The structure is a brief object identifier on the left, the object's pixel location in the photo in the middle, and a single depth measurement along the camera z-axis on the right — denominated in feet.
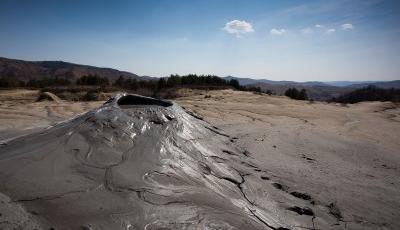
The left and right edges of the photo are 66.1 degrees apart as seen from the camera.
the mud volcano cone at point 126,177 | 8.68
